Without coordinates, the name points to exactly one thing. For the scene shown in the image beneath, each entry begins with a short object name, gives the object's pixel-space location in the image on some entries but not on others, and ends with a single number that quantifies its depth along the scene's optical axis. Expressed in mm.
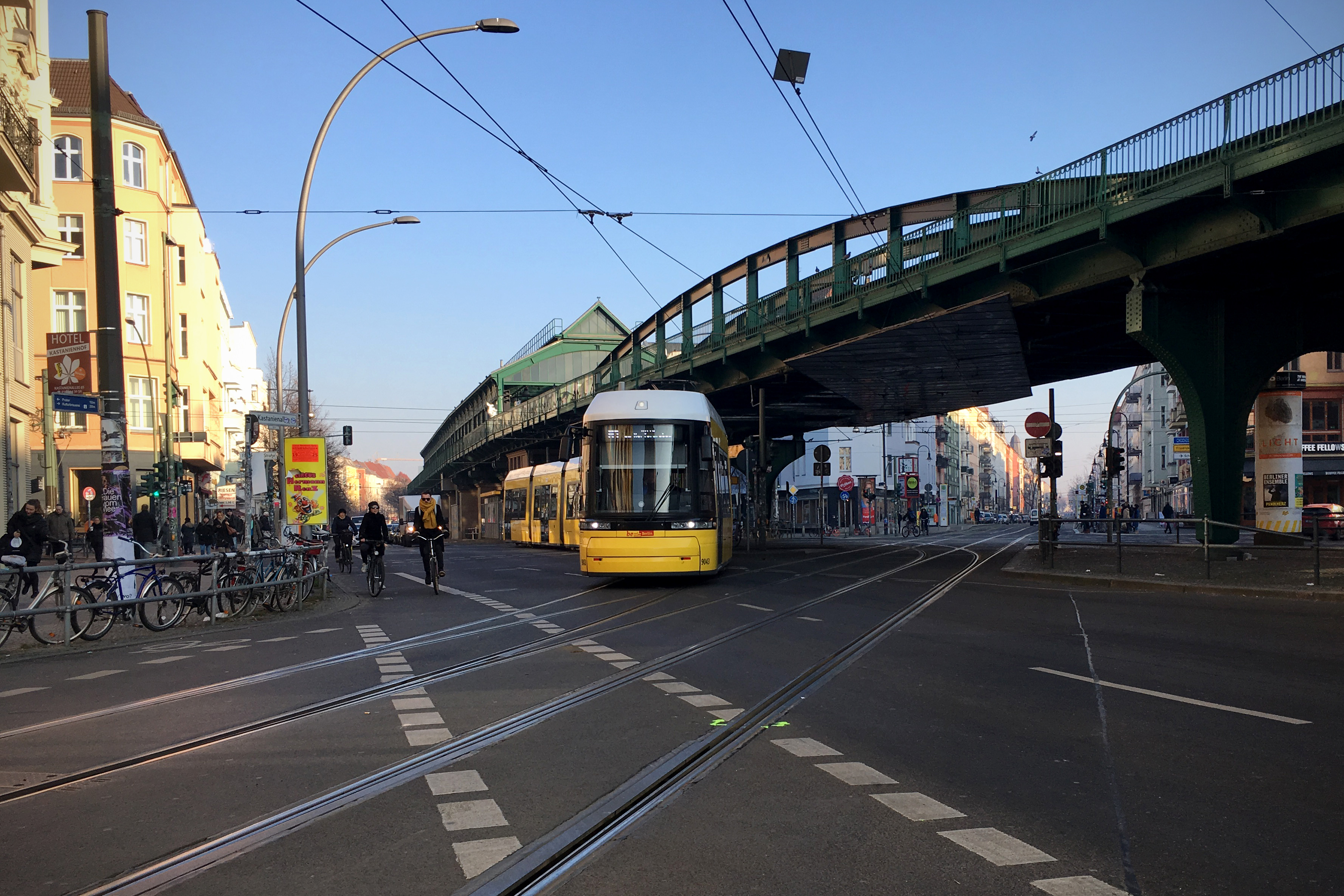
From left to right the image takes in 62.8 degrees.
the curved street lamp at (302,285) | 20812
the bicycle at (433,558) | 20125
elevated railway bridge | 17875
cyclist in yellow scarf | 20125
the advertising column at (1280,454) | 24203
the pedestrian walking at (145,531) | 16172
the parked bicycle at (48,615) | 12023
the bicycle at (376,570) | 20359
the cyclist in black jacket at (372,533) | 20609
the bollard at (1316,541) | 16203
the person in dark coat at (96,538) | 18125
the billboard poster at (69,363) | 16469
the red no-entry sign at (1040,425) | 24922
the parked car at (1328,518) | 25519
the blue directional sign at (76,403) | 14461
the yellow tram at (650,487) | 19109
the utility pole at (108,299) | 13250
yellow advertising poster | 22484
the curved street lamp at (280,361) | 35562
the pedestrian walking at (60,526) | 22188
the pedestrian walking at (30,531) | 16828
